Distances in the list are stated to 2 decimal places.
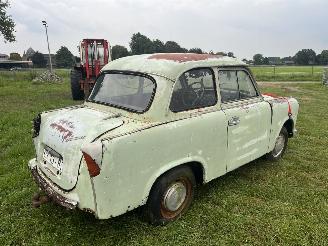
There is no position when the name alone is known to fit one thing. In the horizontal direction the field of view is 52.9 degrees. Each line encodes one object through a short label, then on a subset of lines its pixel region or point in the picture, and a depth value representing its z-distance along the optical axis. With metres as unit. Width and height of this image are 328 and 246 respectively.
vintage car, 3.14
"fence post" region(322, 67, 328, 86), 21.60
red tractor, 14.74
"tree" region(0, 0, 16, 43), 18.06
